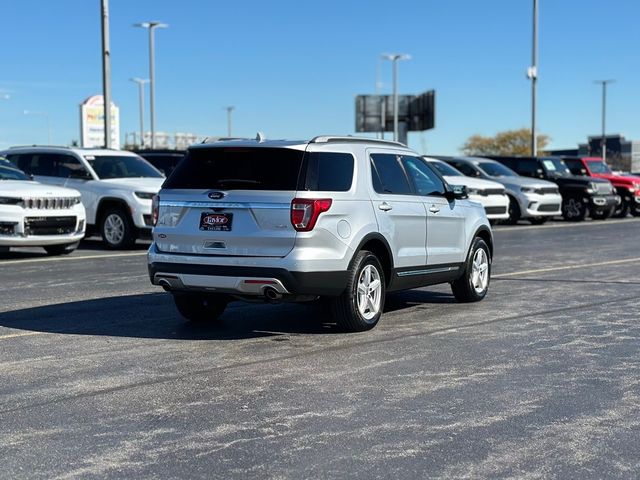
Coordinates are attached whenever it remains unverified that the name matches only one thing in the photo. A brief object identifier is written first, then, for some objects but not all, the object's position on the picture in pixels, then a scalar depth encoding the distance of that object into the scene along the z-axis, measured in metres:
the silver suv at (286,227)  7.65
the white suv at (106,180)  16.91
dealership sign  74.75
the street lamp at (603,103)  75.69
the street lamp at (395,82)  60.83
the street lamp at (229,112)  91.56
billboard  65.81
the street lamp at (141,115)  66.81
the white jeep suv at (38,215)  14.70
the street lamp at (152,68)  45.56
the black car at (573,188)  27.75
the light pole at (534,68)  40.22
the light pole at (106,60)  25.73
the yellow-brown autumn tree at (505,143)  115.21
